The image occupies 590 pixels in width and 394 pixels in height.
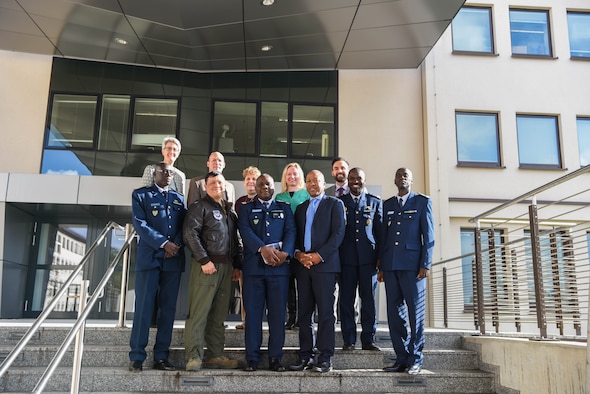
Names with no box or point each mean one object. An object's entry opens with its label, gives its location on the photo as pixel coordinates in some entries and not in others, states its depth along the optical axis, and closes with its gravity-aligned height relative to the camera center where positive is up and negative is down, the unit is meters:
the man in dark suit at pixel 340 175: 5.61 +1.32
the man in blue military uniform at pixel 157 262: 4.64 +0.32
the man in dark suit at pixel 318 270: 4.72 +0.29
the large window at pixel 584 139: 12.11 +3.79
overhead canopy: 8.54 +4.68
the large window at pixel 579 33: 12.51 +6.39
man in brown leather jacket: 4.68 +0.24
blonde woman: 5.36 +1.14
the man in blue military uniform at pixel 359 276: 5.20 +0.27
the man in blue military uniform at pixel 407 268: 4.77 +0.33
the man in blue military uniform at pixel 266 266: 4.73 +0.31
